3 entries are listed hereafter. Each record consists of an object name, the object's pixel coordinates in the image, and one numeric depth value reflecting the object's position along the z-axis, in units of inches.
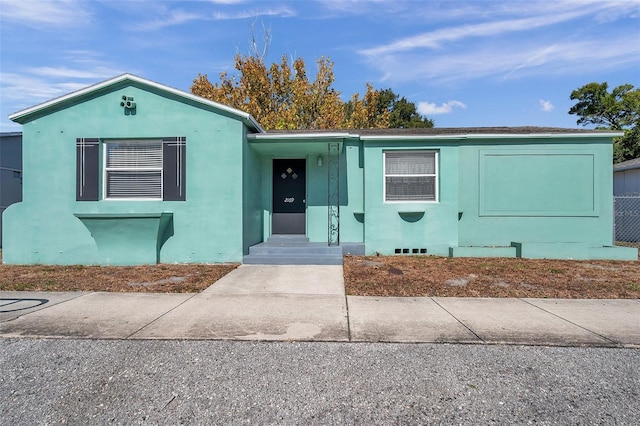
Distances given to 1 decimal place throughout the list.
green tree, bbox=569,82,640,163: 1005.2
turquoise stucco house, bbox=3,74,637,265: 318.0
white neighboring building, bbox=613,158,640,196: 529.3
